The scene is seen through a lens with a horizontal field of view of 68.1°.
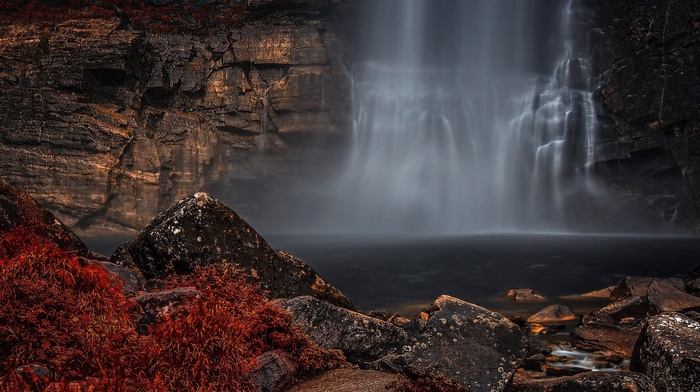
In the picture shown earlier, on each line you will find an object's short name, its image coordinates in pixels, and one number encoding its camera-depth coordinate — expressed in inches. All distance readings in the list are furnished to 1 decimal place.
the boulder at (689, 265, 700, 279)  800.8
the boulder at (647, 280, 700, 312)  527.0
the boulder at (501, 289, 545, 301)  719.1
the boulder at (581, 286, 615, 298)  715.6
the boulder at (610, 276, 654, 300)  665.0
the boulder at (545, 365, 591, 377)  344.2
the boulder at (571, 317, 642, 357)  396.8
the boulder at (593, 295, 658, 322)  509.7
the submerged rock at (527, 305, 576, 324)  533.8
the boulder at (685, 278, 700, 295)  652.9
